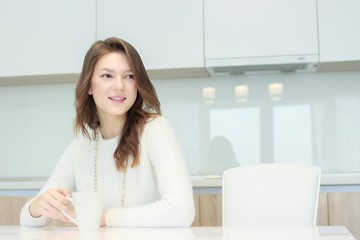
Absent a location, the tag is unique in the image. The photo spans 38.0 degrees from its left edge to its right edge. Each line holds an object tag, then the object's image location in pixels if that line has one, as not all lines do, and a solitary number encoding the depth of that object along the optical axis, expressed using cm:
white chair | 172
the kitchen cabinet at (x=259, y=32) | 299
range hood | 298
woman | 167
